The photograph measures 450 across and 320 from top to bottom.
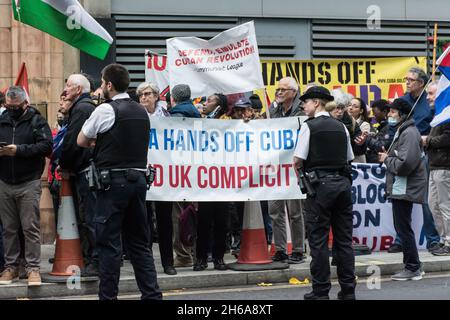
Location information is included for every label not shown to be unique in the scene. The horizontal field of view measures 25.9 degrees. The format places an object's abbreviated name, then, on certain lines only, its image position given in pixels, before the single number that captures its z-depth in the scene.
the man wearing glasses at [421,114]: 12.65
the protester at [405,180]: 10.86
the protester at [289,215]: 11.73
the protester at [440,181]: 12.23
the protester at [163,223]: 10.93
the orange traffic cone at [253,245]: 11.12
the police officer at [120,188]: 8.64
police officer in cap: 9.27
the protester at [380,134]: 12.11
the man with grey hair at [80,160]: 10.14
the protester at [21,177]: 10.36
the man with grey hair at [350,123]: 12.04
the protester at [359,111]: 13.20
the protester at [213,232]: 11.16
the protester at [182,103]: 11.25
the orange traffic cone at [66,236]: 10.52
